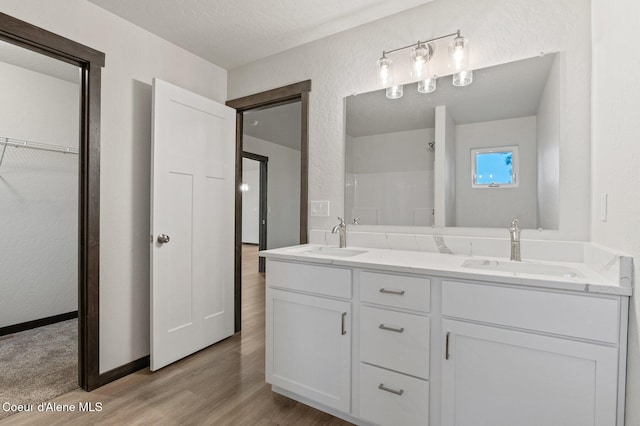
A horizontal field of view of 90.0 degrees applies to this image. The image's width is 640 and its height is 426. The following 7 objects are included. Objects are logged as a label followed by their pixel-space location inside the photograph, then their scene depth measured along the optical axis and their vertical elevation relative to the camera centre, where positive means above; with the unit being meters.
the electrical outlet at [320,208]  2.34 +0.02
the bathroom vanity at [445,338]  1.14 -0.54
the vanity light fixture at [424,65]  1.83 +0.89
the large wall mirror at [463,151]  1.67 +0.36
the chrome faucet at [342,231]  2.19 -0.14
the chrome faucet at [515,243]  1.63 -0.15
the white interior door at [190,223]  2.22 -0.10
